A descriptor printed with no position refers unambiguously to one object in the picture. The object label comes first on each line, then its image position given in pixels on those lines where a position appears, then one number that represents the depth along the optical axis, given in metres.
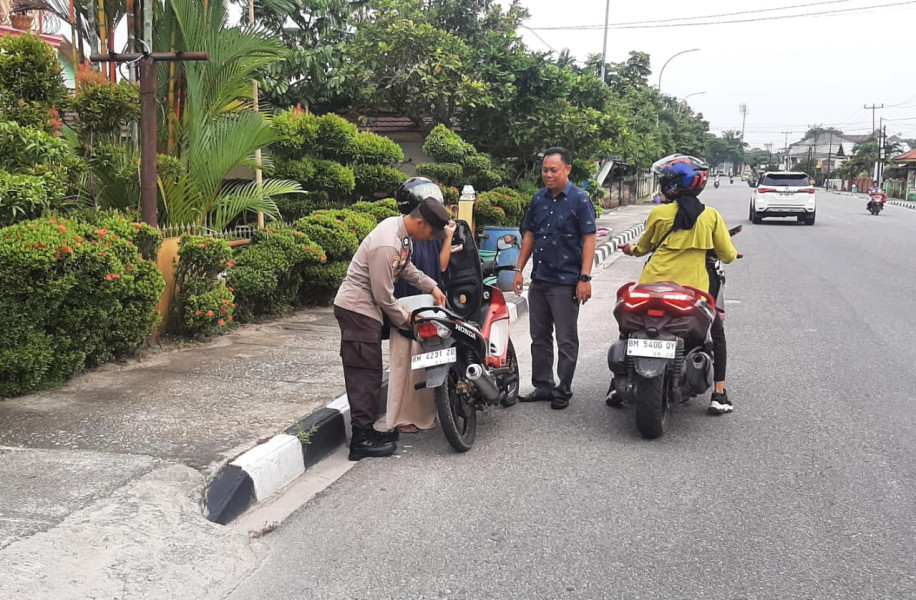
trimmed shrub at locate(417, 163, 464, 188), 13.15
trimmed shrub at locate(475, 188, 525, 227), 13.59
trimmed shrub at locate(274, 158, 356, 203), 10.04
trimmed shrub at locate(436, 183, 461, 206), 13.20
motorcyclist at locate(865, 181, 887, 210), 29.84
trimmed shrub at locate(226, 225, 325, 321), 7.21
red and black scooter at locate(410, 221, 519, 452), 4.32
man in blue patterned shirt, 5.20
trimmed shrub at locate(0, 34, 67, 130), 5.69
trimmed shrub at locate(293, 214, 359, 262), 8.19
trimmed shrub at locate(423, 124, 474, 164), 13.19
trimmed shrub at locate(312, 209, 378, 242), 8.73
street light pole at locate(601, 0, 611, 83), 23.88
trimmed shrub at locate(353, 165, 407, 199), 11.14
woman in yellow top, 4.86
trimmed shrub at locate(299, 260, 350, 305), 8.20
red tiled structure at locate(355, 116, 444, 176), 16.83
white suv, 22.66
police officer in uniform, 4.22
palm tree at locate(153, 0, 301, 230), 7.18
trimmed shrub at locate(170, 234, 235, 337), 6.45
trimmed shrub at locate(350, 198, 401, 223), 10.00
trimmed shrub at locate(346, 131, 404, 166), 10.88
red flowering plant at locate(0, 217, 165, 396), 4.74
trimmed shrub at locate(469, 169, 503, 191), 14.27
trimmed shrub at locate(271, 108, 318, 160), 9.90
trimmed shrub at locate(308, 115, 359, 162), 10.19
